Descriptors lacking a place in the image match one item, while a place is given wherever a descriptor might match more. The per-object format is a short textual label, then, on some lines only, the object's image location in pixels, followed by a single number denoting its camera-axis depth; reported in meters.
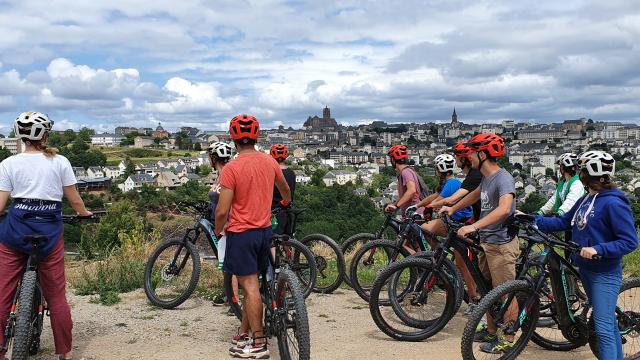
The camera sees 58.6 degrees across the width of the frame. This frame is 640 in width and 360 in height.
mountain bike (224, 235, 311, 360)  4.46
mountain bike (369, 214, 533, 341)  5.54
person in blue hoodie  4.19
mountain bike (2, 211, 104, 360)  4.37
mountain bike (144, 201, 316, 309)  6.74
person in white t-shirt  4.43
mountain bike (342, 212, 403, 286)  7.28
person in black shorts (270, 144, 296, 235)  7.08
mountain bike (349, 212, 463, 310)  6.92
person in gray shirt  5.04
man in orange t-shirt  4.67
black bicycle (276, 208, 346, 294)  7.60
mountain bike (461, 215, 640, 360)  4.79
